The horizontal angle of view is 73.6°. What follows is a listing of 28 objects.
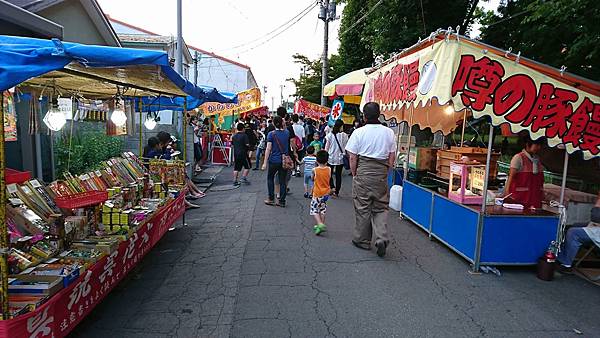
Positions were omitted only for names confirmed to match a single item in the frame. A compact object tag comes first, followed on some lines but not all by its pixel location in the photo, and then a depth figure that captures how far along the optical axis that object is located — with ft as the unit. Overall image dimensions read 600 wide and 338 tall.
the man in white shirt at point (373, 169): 18.94
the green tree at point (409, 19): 42.70
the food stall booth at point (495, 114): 15.76
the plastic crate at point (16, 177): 13.12
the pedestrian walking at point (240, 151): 37.19
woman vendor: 18.81
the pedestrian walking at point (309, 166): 29.43
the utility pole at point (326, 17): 68.44
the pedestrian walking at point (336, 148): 32.86
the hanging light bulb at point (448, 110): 28.58
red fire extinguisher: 16.75
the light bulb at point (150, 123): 25.29
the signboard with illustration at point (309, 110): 56.18
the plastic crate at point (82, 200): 14.16
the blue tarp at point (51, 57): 8.14
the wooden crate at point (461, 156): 22.91
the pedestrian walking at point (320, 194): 22.20
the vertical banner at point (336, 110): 41.50
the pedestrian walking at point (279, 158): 28.32
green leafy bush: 28.63
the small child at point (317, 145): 37.72
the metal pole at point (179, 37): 38.04
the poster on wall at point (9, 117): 13.48
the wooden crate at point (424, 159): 26.81
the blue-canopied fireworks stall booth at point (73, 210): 8.84
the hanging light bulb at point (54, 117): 15.15
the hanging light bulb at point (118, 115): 20.80
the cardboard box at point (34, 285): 9.59
